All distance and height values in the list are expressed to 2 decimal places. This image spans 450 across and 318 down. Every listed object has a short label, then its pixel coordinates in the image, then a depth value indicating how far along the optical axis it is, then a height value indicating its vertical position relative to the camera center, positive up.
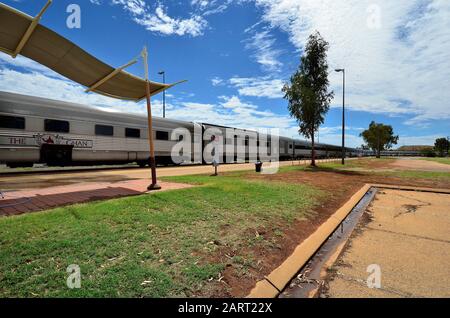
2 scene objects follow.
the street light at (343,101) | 25.91 +5.23
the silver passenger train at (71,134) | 11.76 +1.03
